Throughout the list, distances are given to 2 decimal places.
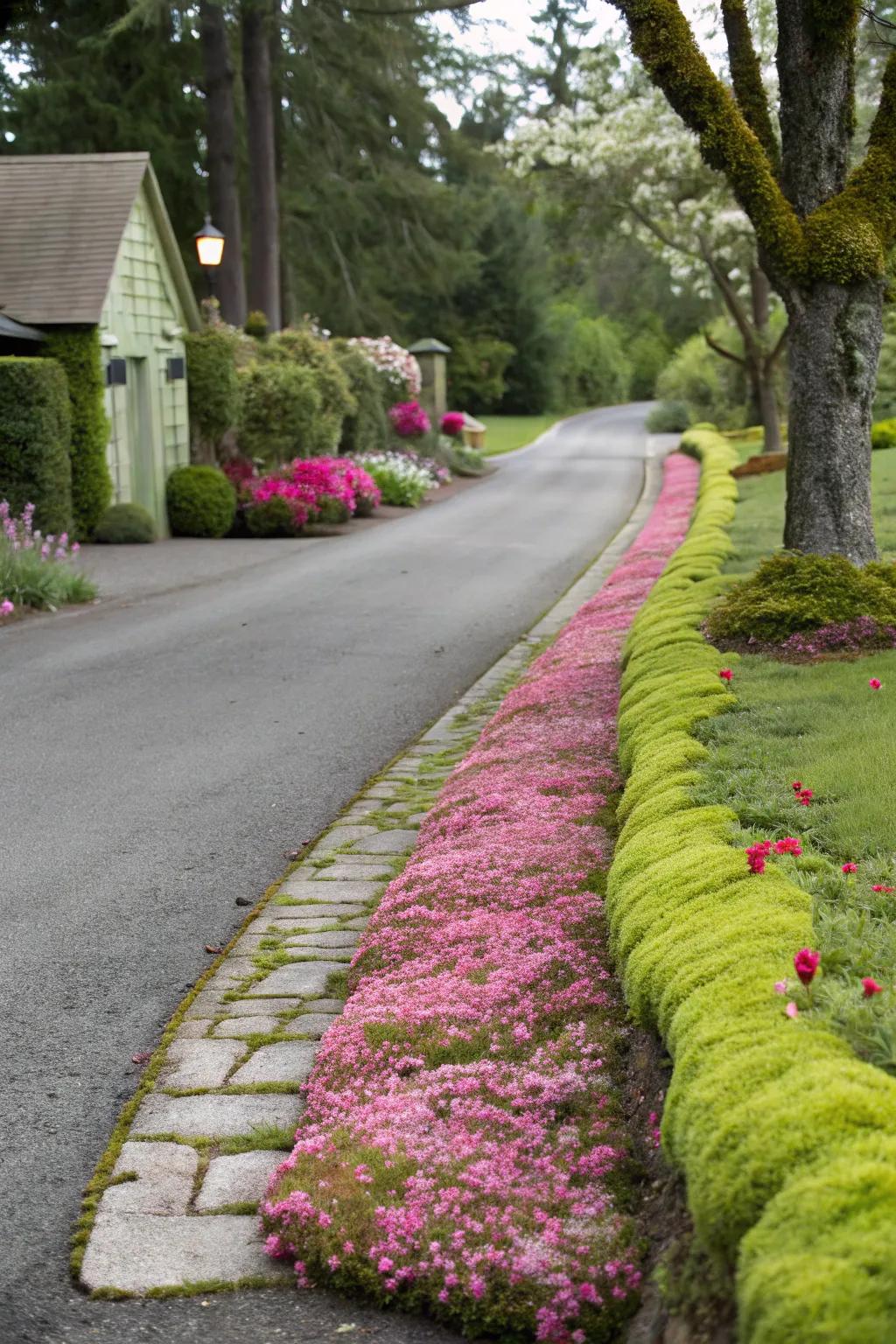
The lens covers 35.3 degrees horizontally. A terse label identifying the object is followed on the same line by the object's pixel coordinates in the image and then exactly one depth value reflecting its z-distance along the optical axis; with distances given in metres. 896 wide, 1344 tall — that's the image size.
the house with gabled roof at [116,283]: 20.19
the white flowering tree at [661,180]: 30.19
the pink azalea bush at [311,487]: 22.80
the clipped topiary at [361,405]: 30.95
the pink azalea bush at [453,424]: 40.00
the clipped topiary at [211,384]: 23.27
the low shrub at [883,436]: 25.56
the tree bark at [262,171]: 29.86
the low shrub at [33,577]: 14.48
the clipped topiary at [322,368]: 26.92
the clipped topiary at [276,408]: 24.34
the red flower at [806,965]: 3.16
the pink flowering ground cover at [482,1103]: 3.28
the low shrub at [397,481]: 28.03
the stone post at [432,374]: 38.31
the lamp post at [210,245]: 23.02
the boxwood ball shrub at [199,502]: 22.11
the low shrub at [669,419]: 51.34
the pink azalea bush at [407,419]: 35.00
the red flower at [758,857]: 4.33
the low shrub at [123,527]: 20.44
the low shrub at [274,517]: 22.44
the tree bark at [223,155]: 28.50
